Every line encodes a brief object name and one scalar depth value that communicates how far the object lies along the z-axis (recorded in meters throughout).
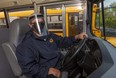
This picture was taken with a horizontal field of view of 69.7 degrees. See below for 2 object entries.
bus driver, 0.73
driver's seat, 0.77
